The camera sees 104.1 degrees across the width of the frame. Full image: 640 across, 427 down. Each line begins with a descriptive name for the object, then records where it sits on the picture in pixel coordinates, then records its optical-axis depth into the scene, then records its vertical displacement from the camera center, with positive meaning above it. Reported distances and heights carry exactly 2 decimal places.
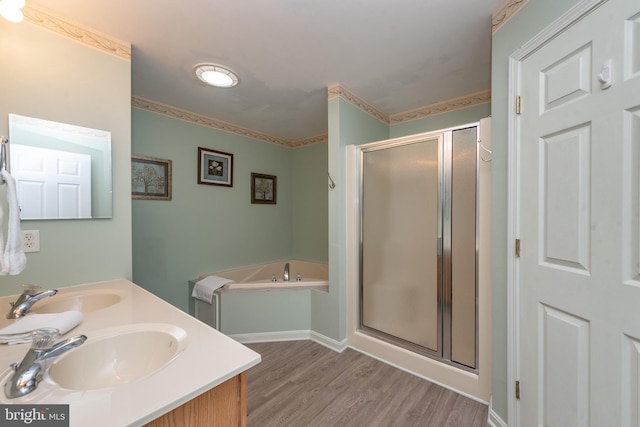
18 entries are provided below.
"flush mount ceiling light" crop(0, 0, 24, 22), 1.10 +0.90
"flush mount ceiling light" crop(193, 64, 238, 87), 1.87 +1.07
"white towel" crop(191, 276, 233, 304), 2.39 -0.74
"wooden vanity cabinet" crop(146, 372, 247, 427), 0.62 -0.53
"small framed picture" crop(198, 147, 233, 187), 2.80 +0.52
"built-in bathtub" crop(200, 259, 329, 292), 2.37 -0.77
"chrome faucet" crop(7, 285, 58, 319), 0.99 -0.37
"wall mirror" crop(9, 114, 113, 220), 1.25 +0.23
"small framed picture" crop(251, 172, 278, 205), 3.33 +0.32
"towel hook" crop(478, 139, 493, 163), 1.50 +0.37
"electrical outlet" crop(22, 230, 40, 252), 1.27 -0.15
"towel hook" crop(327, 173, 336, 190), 2.24 +0.24
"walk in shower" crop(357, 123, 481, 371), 1.67 -0.24
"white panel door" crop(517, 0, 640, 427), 0.83 -0.05
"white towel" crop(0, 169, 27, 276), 0.95 -0.12
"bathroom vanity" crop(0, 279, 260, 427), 0.55 -0.43
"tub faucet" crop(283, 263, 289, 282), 2.78 -0.72
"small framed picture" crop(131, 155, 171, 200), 2.38 +0.33
